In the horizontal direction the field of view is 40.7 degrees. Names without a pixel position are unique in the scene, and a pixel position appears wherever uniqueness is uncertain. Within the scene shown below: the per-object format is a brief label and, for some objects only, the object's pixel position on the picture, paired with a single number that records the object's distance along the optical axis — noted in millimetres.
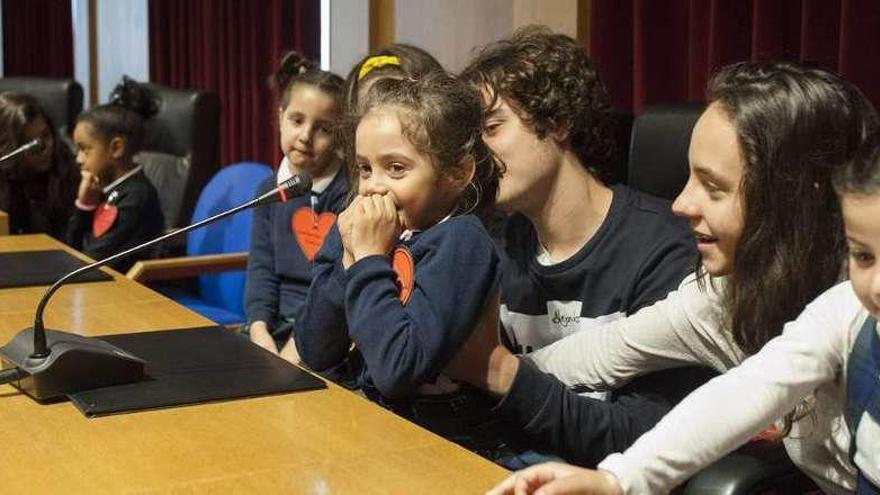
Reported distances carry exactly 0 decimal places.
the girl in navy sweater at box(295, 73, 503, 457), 1621
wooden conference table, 1232
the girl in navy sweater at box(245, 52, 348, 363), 2629
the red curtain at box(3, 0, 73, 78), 6363
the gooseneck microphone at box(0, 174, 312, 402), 1528
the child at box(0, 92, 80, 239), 4027
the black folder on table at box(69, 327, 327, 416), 1507
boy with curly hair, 1828
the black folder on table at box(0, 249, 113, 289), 2338
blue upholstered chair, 3219
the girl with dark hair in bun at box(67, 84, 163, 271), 3623
